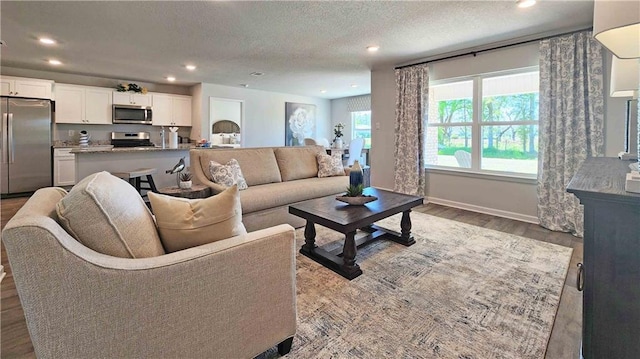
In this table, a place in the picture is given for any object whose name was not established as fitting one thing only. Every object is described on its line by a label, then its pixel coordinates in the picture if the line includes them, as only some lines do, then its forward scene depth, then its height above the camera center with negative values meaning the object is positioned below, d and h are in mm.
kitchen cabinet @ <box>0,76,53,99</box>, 5008 +1481
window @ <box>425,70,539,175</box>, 3844 +726
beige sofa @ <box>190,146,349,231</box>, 3137 -65
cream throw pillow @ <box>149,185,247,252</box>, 1299 -203
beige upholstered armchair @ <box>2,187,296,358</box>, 876 -422
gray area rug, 1543 -828
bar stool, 3980 -35
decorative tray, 2617 -225
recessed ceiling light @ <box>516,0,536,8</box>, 2740 +1600
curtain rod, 3372 +1678
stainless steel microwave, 6203 +1260
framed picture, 8344 +1486
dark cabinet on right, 1010 -338
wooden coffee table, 2285 -357
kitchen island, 4004 +196
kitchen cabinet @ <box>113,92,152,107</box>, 6225 +1592
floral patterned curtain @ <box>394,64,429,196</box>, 4680 +784
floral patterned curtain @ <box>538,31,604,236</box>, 3174 +631
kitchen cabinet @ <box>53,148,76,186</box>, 5430 +110
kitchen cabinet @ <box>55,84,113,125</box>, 5672 +1353
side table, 2801 -174
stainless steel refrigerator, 4957 +481
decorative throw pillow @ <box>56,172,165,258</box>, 1022 -171
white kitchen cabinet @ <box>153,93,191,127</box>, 6715 +1471
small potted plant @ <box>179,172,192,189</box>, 2994 -65
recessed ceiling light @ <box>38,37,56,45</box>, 3739 +1692
